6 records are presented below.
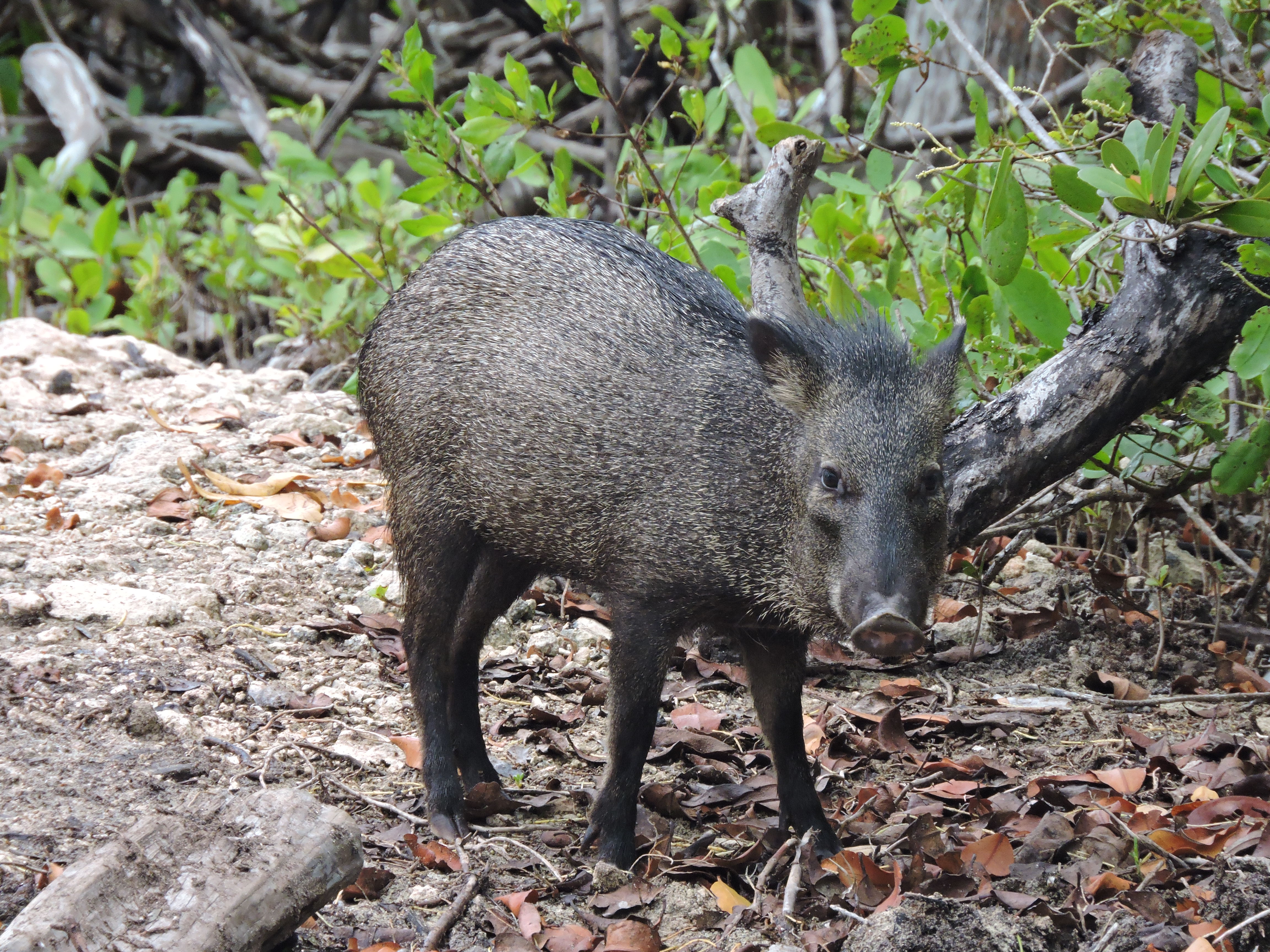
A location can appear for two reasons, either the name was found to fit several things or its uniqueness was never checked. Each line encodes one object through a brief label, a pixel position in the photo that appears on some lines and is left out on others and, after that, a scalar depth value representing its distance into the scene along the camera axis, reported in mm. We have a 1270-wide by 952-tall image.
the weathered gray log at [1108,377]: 6457
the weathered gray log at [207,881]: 4047
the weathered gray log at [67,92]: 17812
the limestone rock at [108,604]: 7320
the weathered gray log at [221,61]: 17562
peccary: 5977
